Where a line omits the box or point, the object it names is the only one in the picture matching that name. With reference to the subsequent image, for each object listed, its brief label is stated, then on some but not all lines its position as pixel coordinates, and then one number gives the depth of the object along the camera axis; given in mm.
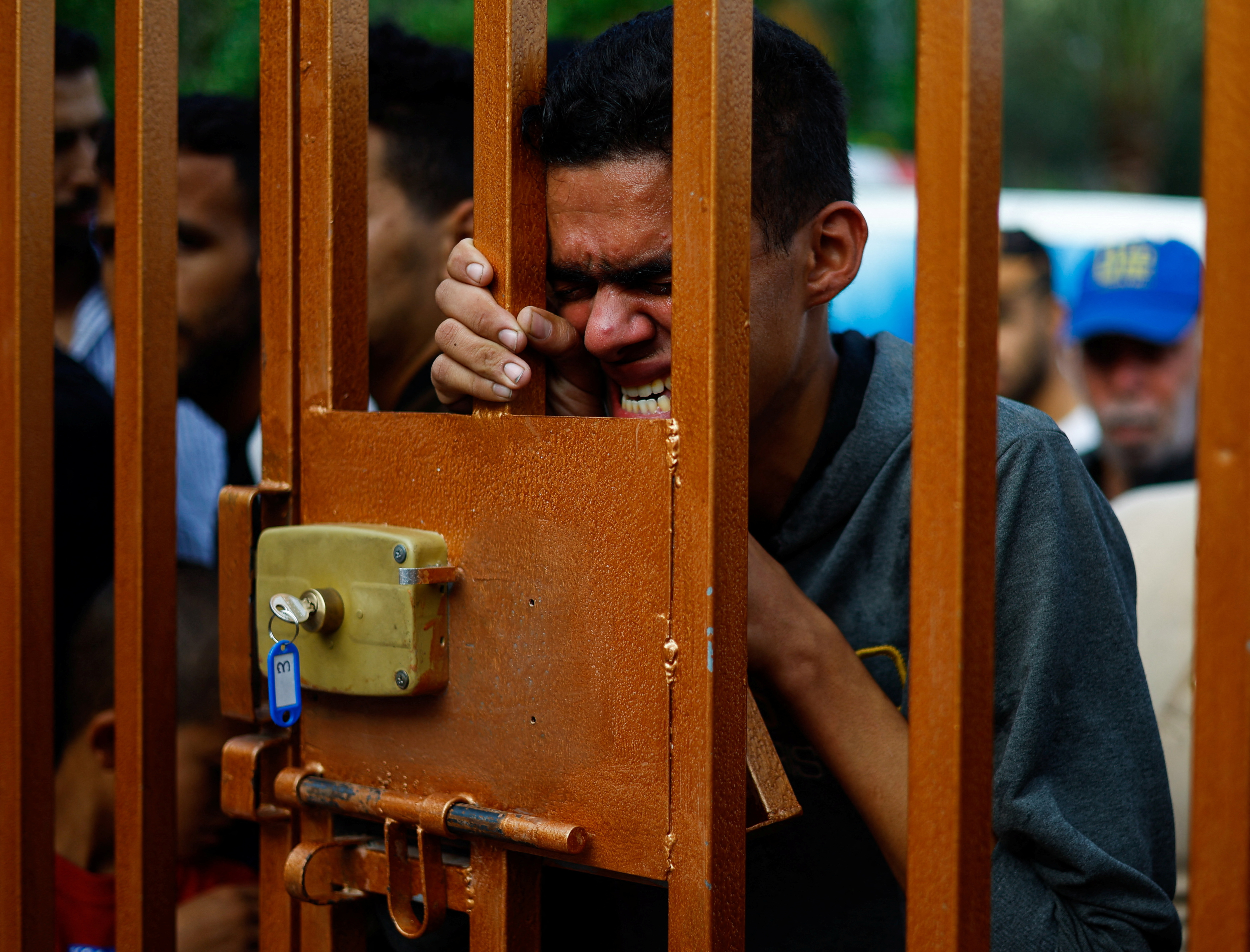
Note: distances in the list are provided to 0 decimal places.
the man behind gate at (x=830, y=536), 2352
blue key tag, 2374
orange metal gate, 2127
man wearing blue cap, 5394
